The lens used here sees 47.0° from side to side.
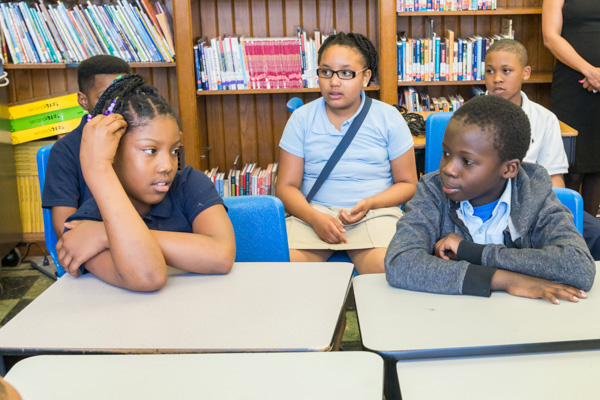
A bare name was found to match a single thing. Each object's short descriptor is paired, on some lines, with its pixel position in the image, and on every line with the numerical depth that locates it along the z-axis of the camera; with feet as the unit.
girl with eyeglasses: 8.43
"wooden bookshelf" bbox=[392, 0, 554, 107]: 13.47
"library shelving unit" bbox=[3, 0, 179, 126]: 13.37
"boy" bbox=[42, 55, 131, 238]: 6.81
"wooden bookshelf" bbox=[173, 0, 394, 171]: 12.67
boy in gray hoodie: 4.72
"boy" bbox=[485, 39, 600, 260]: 9.23
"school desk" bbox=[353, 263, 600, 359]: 3.84
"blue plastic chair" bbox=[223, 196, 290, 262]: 6.31
